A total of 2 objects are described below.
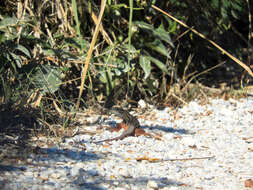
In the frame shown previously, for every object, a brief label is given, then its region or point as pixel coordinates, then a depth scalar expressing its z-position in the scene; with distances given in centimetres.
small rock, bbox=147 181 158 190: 464
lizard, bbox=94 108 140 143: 671
